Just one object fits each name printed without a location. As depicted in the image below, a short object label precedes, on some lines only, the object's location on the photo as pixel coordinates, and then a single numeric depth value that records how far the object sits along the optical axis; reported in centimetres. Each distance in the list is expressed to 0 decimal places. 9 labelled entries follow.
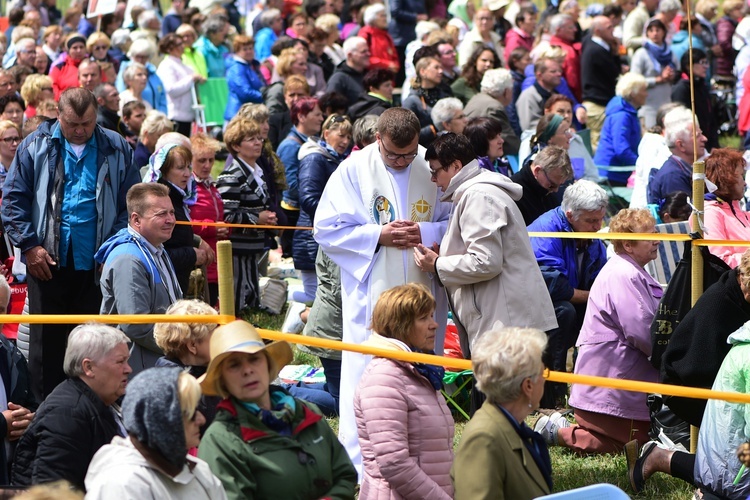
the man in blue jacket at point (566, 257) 1606
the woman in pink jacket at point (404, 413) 1001
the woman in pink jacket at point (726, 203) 1648
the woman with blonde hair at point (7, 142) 1848
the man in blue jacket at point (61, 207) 1495
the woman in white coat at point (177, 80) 3122
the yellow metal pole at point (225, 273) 1041
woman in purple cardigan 1423
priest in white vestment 1363
